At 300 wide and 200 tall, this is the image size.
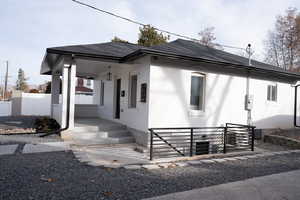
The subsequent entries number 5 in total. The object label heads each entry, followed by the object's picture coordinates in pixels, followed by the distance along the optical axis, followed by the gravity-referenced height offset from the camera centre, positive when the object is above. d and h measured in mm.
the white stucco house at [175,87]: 6957 +621
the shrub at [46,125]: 8226 -1143
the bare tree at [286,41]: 21188 +7043
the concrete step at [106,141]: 6949 -1482
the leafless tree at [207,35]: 24453 +8431
